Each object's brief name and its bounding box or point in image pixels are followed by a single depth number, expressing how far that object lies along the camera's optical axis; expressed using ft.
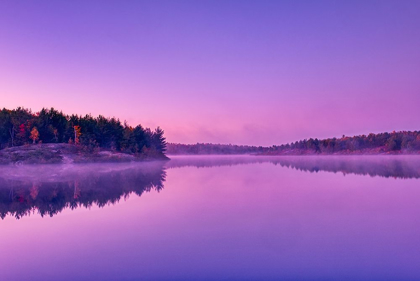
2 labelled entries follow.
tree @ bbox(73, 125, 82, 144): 248.26
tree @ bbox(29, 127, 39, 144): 228.84
